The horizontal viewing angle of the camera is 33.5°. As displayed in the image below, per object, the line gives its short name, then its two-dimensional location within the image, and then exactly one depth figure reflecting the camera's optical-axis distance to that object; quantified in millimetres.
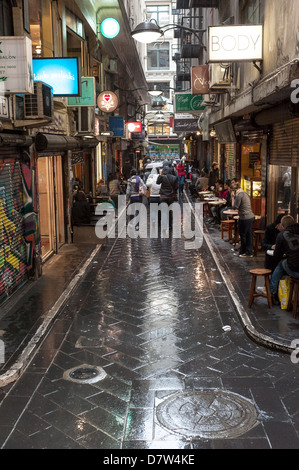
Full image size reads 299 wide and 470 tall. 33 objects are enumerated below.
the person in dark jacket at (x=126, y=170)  35875
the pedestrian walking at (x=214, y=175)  23422
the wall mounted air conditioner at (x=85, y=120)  15758
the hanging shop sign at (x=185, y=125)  30688
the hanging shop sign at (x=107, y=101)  19844
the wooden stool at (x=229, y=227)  14452
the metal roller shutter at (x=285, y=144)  11152
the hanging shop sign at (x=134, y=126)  32775
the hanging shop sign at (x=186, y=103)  23953
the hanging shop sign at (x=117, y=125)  24156
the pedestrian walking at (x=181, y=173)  30050
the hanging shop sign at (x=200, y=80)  17516
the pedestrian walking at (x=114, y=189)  20828
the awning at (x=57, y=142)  10482
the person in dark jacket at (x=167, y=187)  16797
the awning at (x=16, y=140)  8295
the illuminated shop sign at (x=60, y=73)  11062
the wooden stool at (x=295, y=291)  7930
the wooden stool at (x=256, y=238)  12478
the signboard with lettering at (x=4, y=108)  8406
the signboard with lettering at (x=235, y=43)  10531
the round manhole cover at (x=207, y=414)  4992
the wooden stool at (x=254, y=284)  8391
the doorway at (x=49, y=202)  12609
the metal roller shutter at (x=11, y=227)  8953
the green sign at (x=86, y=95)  14406
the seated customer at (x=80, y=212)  14688
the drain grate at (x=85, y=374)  6195
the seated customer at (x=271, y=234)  9719
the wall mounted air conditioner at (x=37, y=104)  9281
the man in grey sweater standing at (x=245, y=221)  12195
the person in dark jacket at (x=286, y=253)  7934
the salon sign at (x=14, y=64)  8031
